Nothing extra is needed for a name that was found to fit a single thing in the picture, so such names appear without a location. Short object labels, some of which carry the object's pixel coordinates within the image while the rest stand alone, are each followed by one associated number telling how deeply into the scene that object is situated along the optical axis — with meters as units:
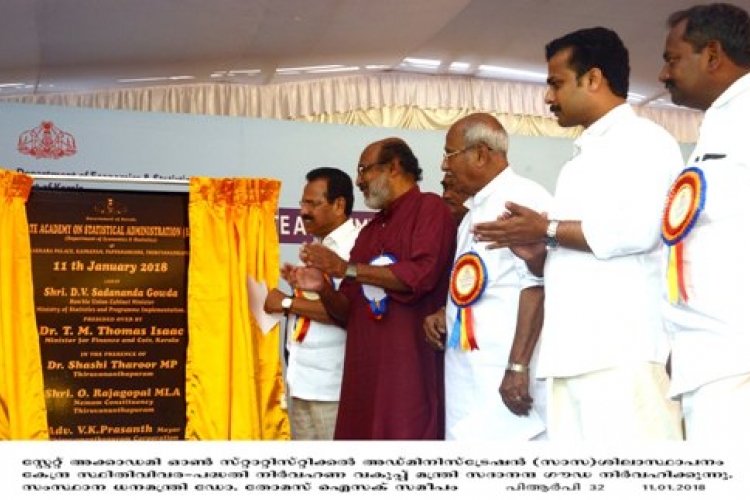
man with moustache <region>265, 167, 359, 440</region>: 3.37
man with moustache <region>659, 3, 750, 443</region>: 1.80
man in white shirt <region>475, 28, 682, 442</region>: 2.10
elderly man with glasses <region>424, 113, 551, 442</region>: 2.52
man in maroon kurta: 2.88
